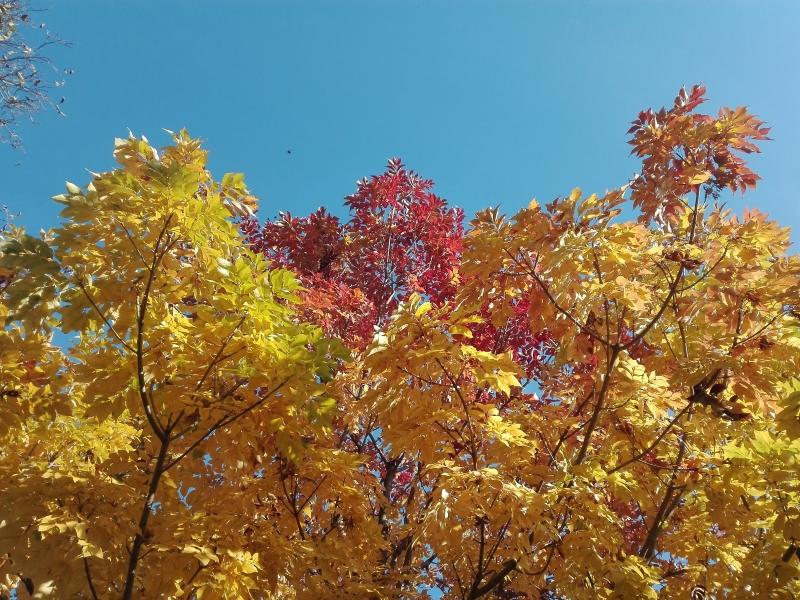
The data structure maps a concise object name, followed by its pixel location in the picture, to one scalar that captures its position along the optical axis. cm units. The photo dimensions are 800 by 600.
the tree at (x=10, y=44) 559
